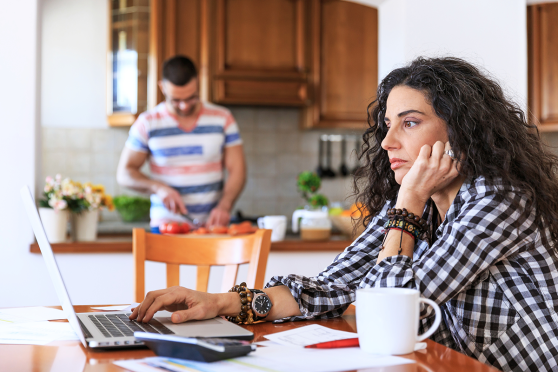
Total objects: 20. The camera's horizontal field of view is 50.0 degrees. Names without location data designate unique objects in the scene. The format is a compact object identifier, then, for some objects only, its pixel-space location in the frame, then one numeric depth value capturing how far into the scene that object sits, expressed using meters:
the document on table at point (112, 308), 1.24
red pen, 0.86
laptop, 0.85
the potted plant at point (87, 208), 2.47
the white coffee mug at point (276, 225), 2.60
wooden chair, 1.56
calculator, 0.74
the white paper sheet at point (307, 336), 0.92
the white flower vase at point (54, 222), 2.41
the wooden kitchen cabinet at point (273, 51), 4.02
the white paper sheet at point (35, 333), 0.93
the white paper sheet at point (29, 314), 1.10
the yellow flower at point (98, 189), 2.55
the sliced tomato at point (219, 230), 2.51
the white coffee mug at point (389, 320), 0.78
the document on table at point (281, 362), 0.74
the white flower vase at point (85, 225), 2.51
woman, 1.03
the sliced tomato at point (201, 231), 2.49
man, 2.82
